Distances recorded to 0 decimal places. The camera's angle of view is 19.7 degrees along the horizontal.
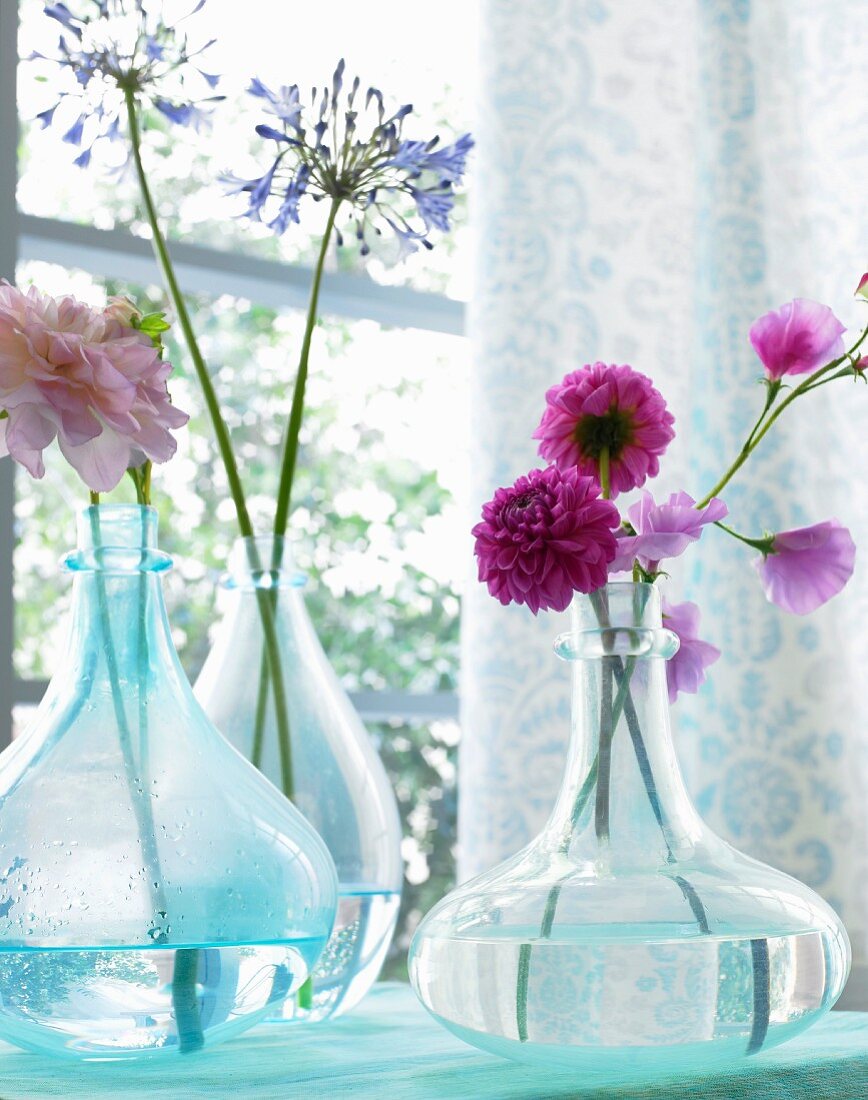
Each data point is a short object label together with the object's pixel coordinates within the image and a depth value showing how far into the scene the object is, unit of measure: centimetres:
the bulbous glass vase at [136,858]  112
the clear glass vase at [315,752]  133
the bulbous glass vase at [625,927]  107
